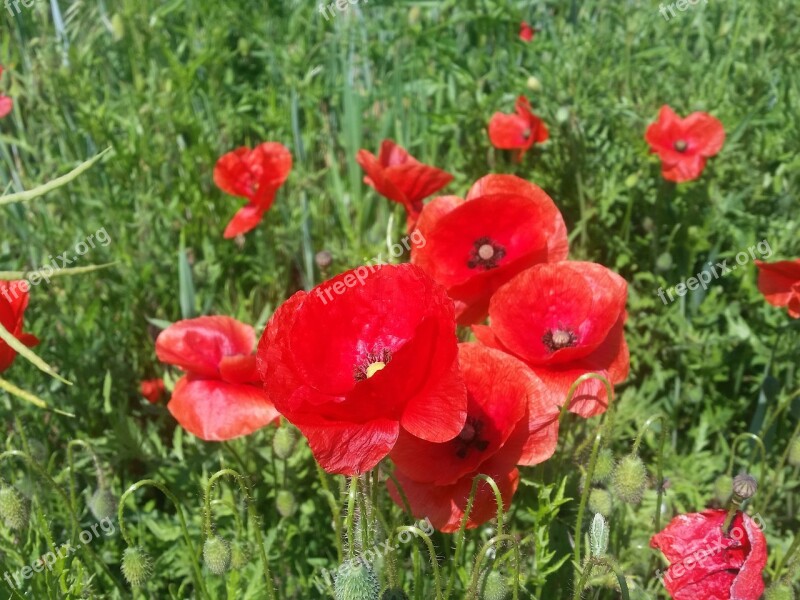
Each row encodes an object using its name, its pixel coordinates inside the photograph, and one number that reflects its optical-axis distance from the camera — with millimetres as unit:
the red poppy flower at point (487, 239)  347
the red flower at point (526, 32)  775
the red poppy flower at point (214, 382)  345
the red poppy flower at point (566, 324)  318
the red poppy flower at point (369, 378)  248
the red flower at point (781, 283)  414
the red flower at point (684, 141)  549
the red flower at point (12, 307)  332
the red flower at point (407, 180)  514
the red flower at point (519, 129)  595
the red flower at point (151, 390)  531
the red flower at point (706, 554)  320
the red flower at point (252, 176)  585
